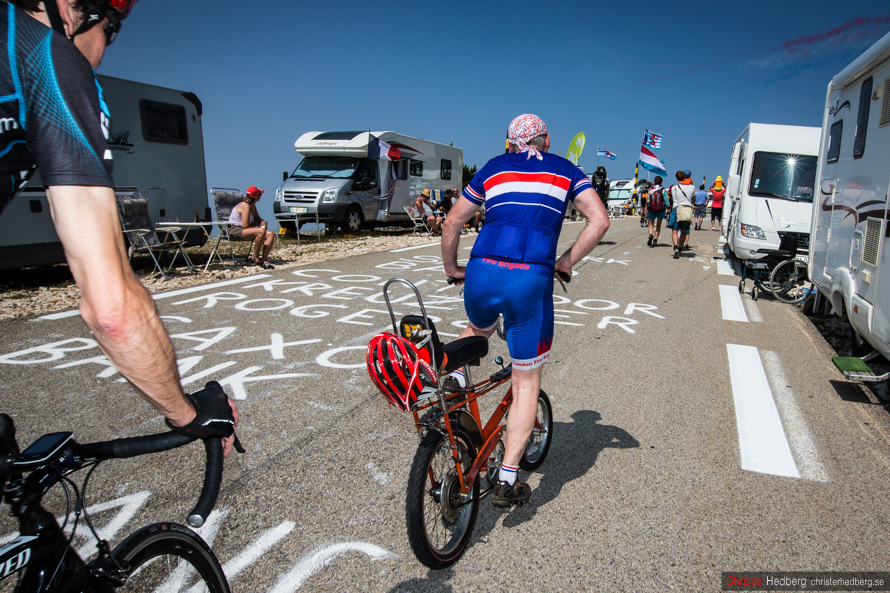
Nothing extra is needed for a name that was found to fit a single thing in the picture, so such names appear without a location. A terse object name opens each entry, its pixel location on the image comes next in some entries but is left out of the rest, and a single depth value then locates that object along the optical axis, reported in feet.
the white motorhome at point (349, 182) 53.31
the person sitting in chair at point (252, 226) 34.30
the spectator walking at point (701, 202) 67.31
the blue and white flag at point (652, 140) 80.08
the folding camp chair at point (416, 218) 61.00
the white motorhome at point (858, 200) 14.75
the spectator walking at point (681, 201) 41.86
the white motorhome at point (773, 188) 33.78
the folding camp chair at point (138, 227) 28.48
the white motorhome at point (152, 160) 27.17
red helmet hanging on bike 6.73
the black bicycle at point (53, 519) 3.82
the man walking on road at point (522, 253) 8.54
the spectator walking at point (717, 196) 68.69
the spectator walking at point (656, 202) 44.91
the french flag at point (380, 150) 56.24
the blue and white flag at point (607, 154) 119.01
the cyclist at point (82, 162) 3.53
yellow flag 55.69
